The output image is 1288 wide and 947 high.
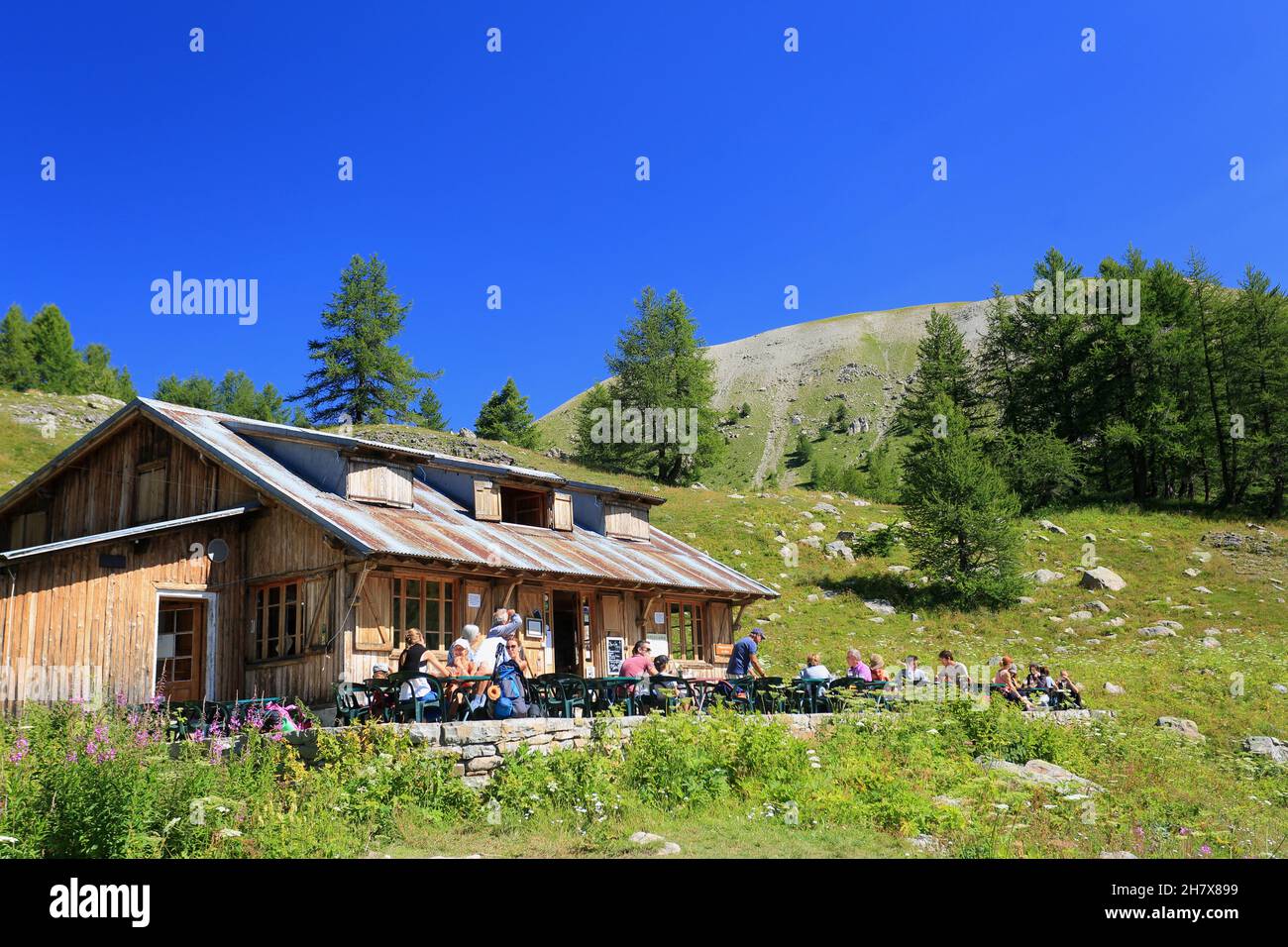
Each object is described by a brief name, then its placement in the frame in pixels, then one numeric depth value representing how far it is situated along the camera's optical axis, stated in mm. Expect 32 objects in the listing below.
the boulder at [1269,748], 18995
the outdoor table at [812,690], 16703
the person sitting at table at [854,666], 18186
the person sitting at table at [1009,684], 17906
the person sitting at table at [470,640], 13758
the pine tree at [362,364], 56844
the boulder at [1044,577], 37281
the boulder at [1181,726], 20188
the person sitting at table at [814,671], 17391
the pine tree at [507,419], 68062
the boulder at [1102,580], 36094
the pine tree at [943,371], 56094
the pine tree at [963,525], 34906
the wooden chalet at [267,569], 16547
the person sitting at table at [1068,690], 20219
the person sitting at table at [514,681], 12897
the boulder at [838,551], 39669
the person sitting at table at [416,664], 12797
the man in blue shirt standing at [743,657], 17891
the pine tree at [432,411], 71438
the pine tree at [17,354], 69688
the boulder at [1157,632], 31000
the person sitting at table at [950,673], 17719
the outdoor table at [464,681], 12688
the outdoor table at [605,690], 14758
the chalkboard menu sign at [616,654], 21609
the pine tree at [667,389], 56000
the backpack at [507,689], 12750
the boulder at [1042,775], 12234
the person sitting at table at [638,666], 16047
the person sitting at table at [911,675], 17797
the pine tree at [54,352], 73062
